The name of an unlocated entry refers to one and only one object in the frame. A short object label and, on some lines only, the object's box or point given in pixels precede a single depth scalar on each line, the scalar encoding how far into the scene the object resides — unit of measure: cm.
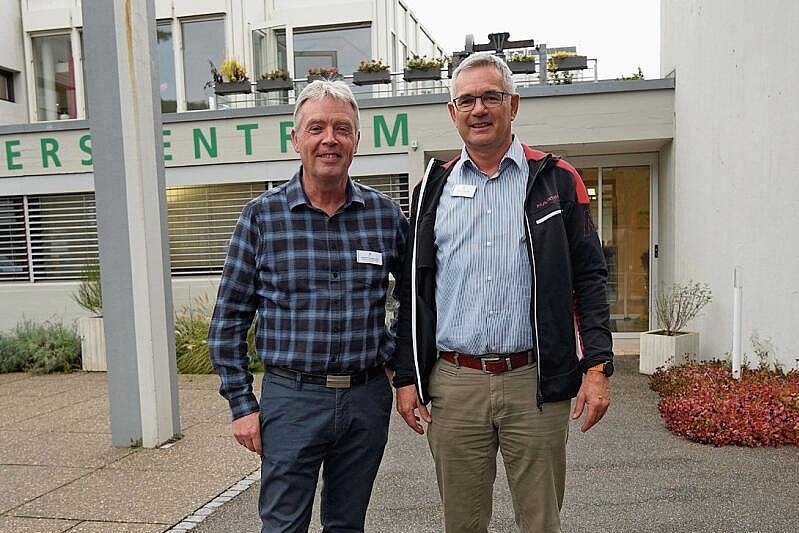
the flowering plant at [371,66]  1067
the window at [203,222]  1062
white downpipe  612
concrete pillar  521
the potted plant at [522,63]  1016
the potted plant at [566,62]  1002
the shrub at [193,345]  872
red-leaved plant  504
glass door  1049
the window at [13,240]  1123
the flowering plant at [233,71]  1125
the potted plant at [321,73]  1104
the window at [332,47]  1278
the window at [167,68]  1359
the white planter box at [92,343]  896
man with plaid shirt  247
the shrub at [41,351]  918
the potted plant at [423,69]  1048
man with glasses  251
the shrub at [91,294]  938
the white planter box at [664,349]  758
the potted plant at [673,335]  761
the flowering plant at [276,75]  1102
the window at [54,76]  1452
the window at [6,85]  1432
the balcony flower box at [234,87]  1120
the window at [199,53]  1358
